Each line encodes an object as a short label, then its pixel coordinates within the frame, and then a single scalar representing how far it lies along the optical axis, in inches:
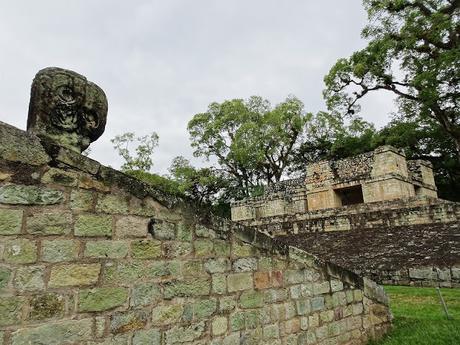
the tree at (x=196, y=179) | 1203.9
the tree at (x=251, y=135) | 1229.7
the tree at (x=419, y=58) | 701.3
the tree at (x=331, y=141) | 1116.5
